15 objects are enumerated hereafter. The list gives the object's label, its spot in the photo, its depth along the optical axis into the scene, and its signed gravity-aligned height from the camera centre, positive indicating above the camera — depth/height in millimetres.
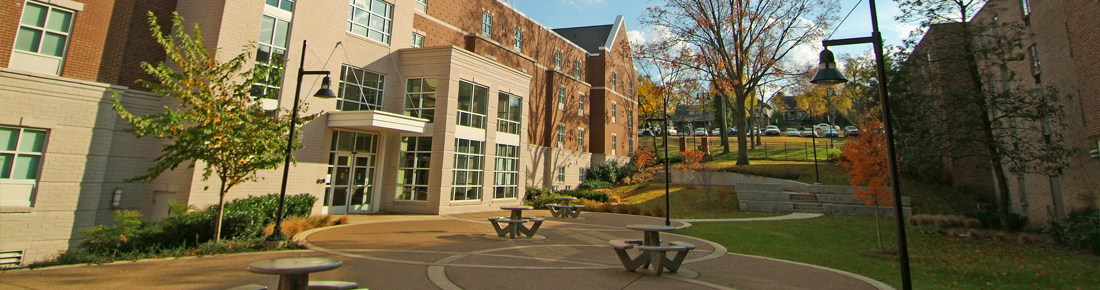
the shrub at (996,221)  18000 -437
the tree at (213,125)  9266 +1102
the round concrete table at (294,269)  4367 -823
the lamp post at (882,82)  5332 +1595
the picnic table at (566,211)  17641 -676
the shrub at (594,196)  24641 -104
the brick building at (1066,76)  14562 +4677
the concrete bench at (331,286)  5031 -1106
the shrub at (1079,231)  12812 -538
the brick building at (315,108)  11133 +2333
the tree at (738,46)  31000 +10521
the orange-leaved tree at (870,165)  13688 +1198
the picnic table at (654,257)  7247 -1000
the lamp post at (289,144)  10141 +891
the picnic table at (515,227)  11773 -914
